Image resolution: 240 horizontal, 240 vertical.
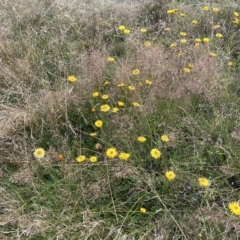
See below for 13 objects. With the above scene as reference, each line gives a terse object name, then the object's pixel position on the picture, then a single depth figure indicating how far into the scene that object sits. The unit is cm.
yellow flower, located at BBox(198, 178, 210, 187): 183
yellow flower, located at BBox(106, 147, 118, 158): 195
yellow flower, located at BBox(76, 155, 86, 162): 193
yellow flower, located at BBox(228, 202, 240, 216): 172
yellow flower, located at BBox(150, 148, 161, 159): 196
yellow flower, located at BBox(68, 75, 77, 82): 245
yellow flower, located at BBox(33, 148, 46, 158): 199
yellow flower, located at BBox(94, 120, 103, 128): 211
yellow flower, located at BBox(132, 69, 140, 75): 241
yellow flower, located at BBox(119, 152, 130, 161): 191
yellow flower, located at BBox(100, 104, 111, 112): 218
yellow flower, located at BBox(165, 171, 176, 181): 184
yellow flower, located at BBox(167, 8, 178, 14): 315
